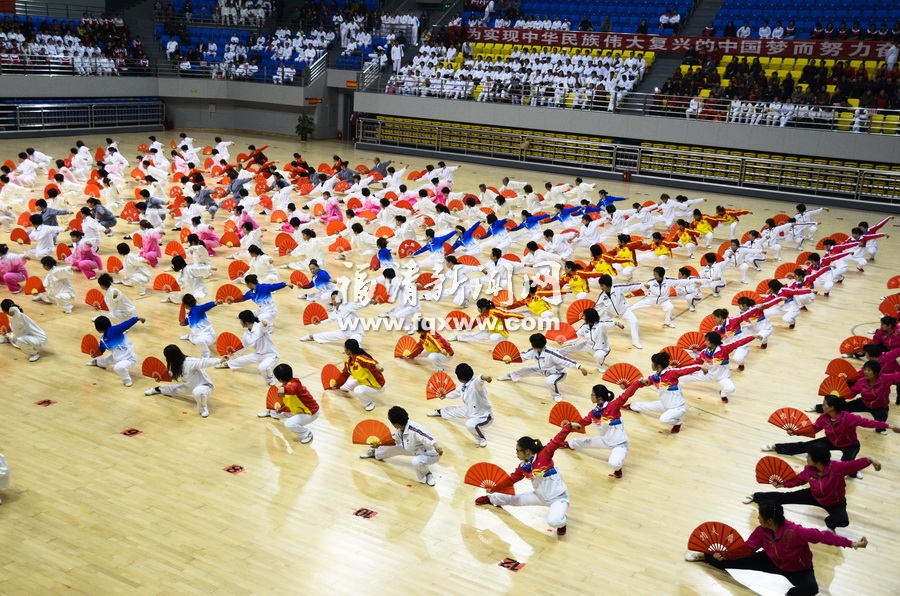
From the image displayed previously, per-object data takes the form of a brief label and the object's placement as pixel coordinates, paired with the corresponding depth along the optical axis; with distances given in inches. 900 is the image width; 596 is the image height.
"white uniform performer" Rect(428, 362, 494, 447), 323.3
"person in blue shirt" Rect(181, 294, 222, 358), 392.4
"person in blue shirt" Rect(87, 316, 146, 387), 365.4
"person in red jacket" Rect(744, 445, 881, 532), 265.0
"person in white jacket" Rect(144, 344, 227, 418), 335.6
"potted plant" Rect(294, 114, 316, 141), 1217.4
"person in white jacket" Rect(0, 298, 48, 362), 383.6
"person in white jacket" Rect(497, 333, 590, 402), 372.2
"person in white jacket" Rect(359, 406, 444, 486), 291.1
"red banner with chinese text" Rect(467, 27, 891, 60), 955.3
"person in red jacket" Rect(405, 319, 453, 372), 386.6
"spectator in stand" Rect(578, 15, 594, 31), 1124.5
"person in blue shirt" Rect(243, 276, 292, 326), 424.2
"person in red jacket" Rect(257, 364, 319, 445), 310.7
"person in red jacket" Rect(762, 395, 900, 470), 297.1
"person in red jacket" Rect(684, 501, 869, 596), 227.3
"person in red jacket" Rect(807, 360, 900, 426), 338.6
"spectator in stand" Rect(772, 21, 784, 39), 1023.7
